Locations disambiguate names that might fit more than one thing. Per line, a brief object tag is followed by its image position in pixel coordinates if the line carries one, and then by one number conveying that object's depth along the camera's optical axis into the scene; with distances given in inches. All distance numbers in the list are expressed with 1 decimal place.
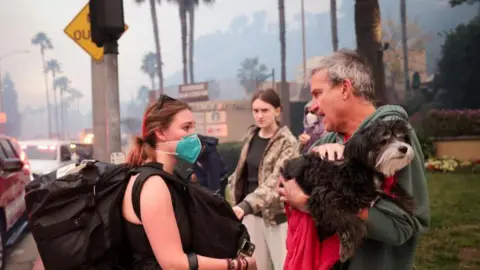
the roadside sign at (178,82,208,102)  489.4
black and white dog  69.7
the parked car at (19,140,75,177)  509.4
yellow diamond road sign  284.2
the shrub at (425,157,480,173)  486.9
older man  73.5
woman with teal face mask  82.3
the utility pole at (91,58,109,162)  276.7
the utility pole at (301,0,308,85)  491.2
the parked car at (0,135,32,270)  272.1
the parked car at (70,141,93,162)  526.7
